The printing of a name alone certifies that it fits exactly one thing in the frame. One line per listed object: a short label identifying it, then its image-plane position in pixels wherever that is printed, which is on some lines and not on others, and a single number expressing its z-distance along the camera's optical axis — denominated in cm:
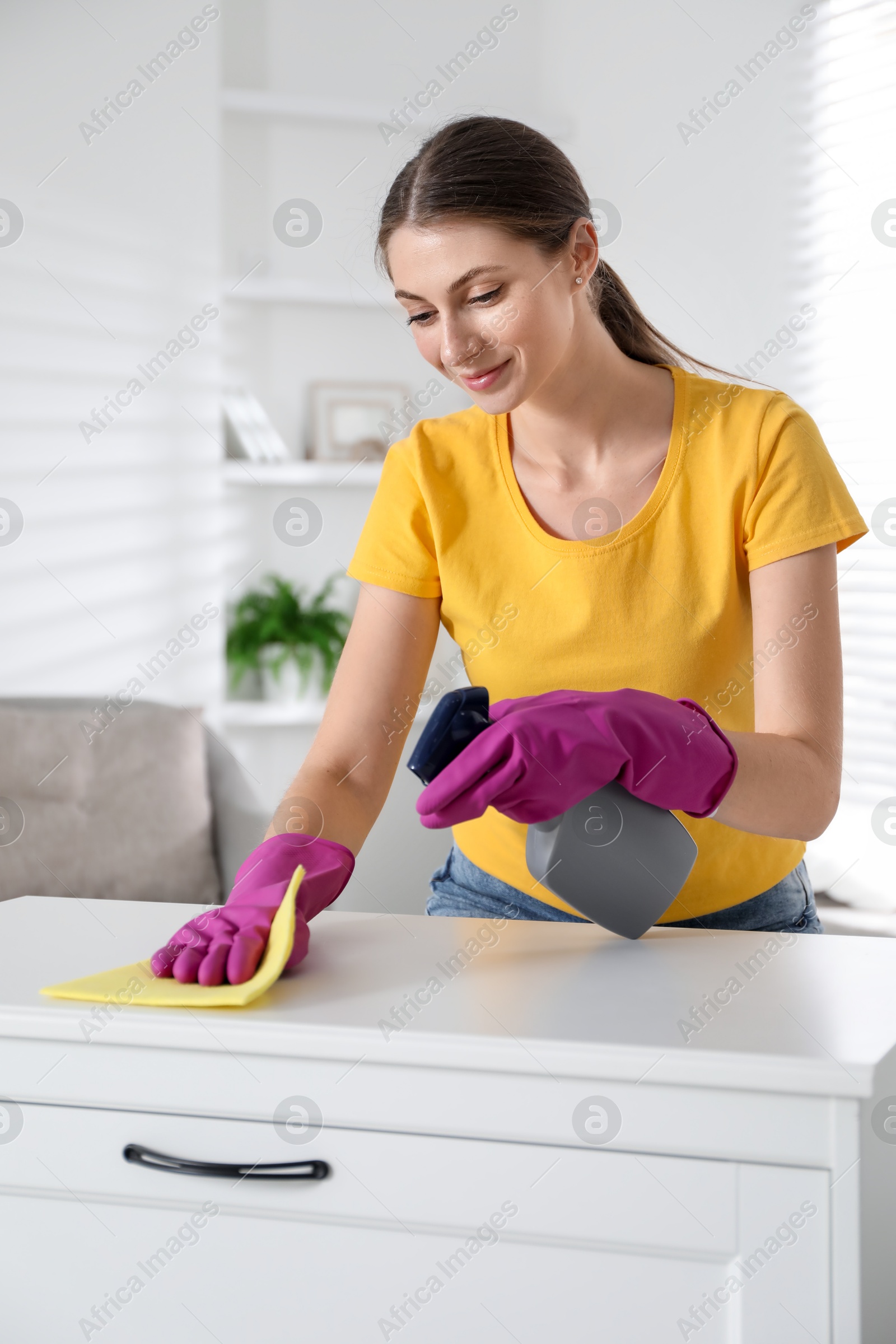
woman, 90
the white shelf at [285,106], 258
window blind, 208
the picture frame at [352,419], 270
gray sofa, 229
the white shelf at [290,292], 262
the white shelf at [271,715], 263
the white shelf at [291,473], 263
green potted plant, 265
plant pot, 266
